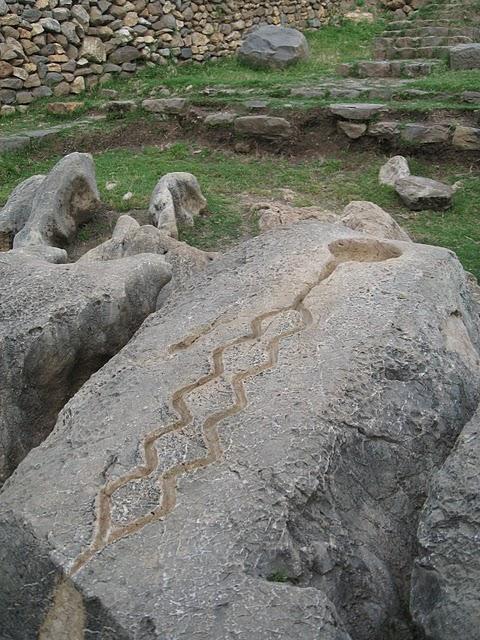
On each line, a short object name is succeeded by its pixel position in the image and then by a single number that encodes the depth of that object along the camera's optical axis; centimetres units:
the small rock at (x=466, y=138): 652
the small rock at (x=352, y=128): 702
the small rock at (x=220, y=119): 757
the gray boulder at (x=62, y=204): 515
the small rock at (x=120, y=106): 837
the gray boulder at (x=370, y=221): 427
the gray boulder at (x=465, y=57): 865
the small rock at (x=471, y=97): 705
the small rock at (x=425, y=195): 586
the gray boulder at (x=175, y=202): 541
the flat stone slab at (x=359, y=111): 705
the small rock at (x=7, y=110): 889
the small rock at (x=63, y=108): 877
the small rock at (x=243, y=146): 735
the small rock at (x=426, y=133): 666
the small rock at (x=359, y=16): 1251
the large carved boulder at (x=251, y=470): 173
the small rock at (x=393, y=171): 631
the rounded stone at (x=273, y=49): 957
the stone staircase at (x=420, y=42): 877
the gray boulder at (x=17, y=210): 543
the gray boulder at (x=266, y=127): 725
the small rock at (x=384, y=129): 684
